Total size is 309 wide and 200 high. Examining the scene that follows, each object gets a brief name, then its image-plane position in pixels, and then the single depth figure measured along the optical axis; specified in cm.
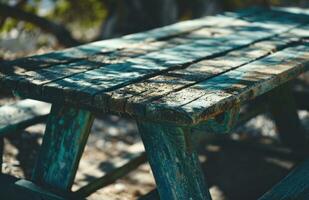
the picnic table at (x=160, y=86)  194
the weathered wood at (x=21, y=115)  280
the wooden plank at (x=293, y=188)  229
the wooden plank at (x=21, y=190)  258
